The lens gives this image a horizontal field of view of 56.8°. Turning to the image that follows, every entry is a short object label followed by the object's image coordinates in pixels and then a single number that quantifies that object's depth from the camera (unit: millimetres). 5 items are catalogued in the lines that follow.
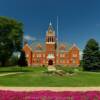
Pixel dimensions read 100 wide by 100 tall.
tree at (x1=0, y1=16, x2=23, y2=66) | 17748
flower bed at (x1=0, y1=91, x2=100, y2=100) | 3937
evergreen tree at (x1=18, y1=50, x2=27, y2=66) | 32023
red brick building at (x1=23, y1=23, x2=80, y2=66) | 36390
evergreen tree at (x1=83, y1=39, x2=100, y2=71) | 20577
